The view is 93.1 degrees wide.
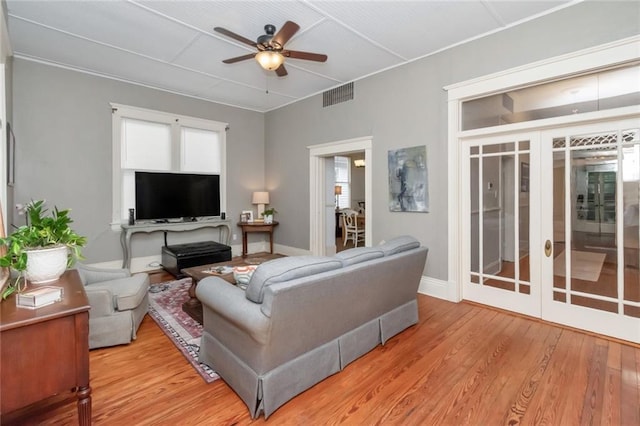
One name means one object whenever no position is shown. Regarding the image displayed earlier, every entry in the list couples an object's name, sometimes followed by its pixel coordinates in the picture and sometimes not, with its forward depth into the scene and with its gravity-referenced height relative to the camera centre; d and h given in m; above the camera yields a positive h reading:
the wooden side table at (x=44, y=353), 1.25 -0.62
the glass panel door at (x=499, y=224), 3.30 -0.17
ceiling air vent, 4.94 +1.96
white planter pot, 1.70 -0.30
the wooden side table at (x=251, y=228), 6.11 -0.34
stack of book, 1.40 -0.40
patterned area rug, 2.45 -1.13
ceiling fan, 2.93 +1.67
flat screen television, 5.08 +0.29
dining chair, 7.64 -0.48
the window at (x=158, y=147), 4.97 +1.17
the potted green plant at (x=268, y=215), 6.38 -0.08
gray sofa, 1.78 -0.72
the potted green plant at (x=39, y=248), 1.62 -0.20
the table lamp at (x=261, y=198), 6.46 +0.28
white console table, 4.82 -0.27
